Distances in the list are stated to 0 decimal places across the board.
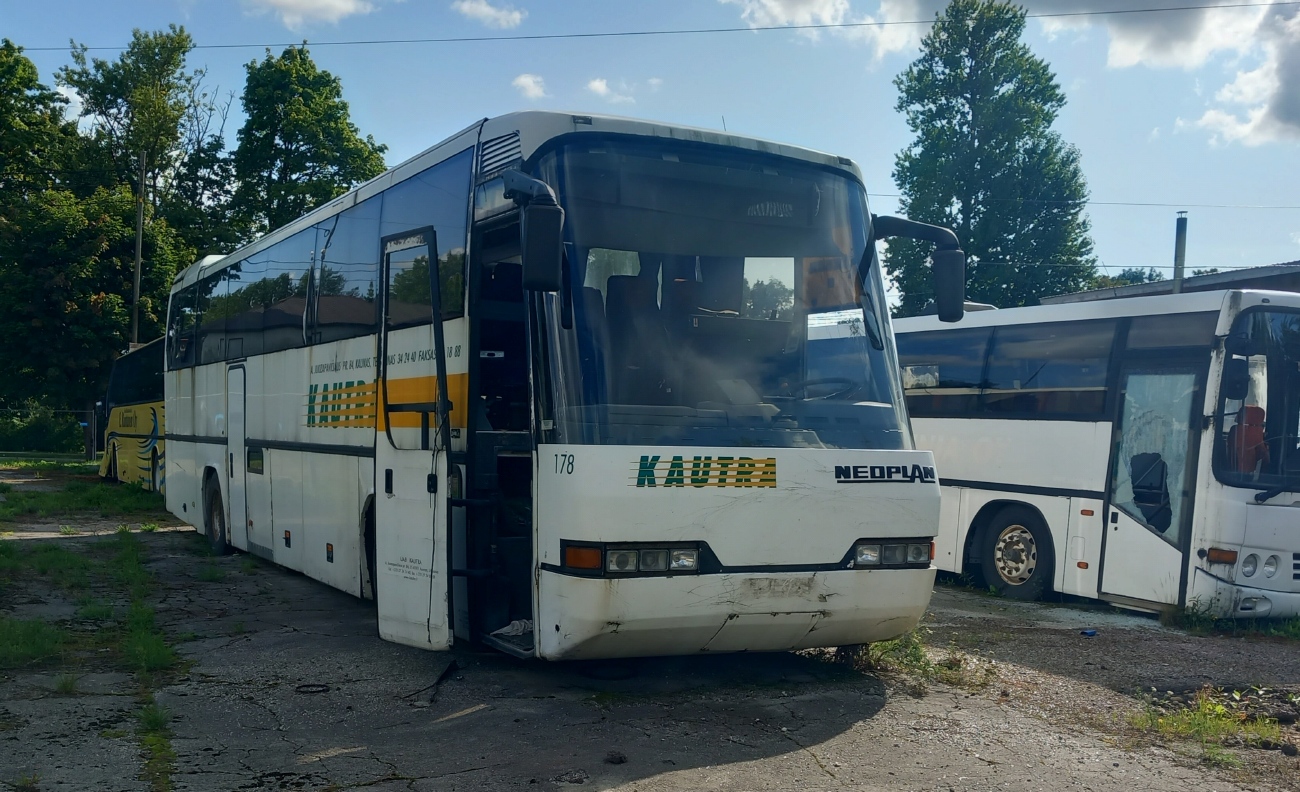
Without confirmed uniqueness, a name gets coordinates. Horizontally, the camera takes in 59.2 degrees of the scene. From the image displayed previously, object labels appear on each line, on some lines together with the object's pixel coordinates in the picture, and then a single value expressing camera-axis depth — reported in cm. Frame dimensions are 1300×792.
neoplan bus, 621
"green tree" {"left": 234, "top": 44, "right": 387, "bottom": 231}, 3953
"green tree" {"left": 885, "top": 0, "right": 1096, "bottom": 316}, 4041
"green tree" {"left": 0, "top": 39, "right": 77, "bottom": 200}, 4206
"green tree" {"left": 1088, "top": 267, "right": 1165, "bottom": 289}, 5719
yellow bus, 2238
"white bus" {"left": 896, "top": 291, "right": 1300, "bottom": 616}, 981
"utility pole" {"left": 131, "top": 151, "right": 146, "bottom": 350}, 3759
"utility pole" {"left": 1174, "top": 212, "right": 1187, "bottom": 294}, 3075
